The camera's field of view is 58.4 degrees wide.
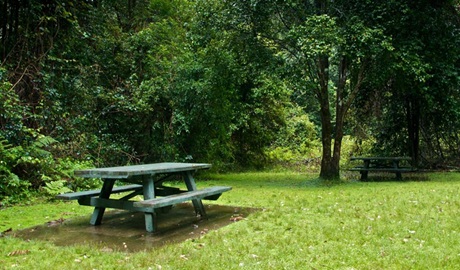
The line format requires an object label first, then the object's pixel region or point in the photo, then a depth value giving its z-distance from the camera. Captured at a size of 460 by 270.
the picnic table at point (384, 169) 11.92
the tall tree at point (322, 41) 9.50
